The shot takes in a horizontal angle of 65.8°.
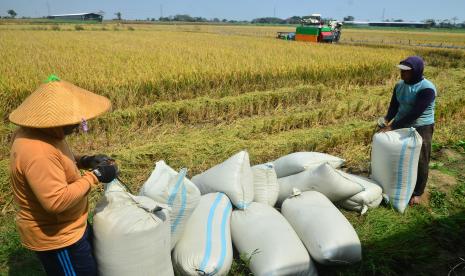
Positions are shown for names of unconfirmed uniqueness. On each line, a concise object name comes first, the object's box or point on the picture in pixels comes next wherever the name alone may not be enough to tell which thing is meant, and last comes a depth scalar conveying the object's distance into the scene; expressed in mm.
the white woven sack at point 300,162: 3436
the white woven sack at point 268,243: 2289
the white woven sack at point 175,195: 2238
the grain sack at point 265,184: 3010
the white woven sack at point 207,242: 2229
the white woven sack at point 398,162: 3189
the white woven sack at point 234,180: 2760
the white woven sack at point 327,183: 3029
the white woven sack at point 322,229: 2414
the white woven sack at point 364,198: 3195
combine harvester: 22406
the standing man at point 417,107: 3283
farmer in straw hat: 1540
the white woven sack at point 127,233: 1889
